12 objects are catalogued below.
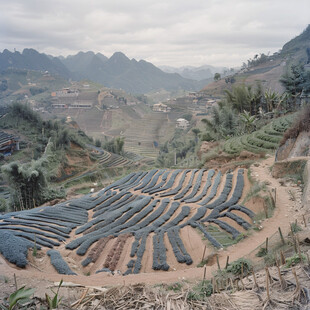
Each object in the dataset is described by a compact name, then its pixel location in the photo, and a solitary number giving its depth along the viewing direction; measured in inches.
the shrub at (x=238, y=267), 306.0
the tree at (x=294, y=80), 1170.6
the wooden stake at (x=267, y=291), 204.2
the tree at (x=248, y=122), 1050.4
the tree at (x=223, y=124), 1198.9
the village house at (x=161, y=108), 4084.6
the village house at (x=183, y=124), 3309.5
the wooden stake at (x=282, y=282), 213.8
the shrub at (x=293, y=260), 246.6
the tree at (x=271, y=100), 1168.8
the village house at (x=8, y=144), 1716.3
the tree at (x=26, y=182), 826.8
